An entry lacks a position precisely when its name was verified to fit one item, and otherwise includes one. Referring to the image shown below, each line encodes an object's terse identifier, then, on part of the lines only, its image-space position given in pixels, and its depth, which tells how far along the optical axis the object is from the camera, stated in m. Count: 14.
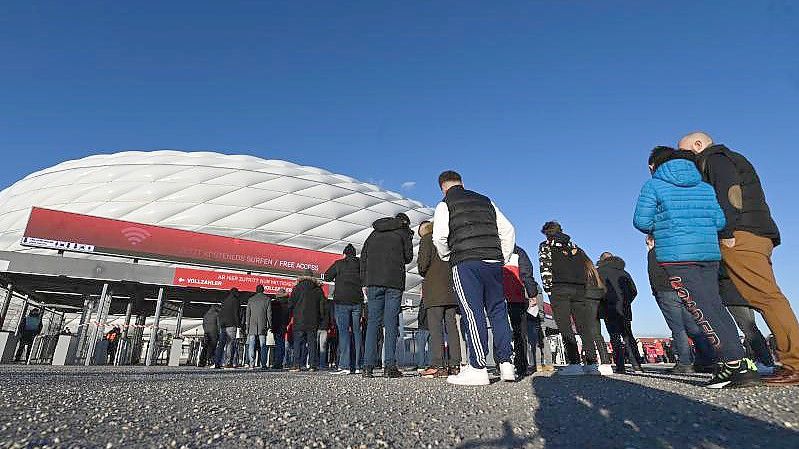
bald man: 2.33
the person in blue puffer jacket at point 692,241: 2.37
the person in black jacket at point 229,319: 7.89
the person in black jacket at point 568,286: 4.35
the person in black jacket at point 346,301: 5.16
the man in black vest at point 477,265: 3.11
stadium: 11.86
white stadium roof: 22.75
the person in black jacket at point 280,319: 8.48
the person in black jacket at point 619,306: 5.56
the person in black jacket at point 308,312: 6.30
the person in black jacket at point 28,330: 9.88
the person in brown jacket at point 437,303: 4.06
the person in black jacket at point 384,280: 4.29
